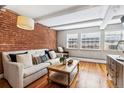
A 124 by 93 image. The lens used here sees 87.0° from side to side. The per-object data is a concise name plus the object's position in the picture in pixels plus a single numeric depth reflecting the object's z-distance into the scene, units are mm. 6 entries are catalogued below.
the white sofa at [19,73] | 1526
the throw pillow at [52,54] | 3132
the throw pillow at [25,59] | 1928
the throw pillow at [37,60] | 2261
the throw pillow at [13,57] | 1944
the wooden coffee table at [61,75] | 1717
